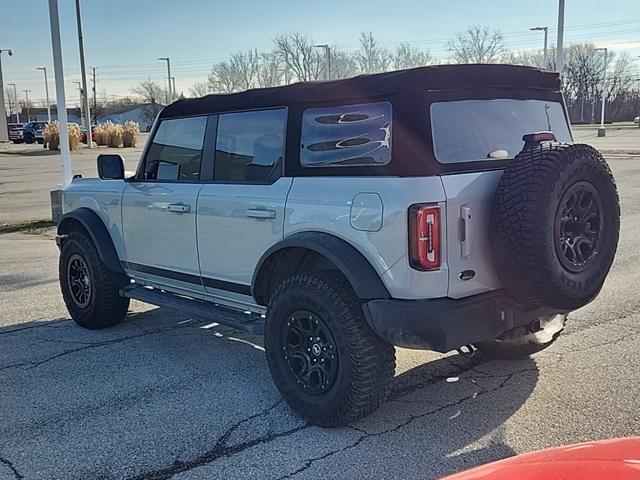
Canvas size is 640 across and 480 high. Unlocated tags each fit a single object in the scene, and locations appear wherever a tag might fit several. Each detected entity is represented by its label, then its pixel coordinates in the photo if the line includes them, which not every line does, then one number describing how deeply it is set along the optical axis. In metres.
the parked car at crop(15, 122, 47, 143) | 57.49
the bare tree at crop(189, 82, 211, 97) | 64.76
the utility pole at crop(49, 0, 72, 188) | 11.78
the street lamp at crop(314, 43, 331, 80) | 45.91
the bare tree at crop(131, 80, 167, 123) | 92.62
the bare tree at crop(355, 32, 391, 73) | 59.22
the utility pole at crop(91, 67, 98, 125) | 81.53
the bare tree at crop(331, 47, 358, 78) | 59.25
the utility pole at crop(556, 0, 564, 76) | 17.80
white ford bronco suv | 3.46
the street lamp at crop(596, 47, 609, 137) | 45.33
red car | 1.88
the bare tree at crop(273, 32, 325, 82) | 62.50
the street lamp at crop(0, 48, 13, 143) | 41.25
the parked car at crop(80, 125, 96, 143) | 46.06
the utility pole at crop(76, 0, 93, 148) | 28.12
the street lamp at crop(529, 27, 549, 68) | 29.36
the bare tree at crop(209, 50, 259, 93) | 64.50
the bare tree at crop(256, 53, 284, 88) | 63.98
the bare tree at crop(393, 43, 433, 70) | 60.59
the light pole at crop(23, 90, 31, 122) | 108.16
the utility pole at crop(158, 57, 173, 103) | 48.58
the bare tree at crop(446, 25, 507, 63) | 51.91
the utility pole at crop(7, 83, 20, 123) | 117.34
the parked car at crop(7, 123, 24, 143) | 58.28
